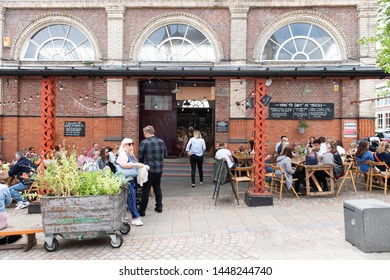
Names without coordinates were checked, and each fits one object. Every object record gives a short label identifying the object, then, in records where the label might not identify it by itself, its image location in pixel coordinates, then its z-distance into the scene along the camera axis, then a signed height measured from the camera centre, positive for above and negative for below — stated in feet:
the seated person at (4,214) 15.05 -3.90
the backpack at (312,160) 24.98 -1.71
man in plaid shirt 19.54 -1.20
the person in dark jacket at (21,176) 23.45 -2.98
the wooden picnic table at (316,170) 24.26 -2.77
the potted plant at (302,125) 40.01 +2.07
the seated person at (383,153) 26.50 -1.21
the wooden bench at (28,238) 14.33 -5.19
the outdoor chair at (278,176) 24.34 -3.13
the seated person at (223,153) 27.75 -1.28
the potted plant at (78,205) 14.19 -3.24
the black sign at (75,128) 41.34 +1.58
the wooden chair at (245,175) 24.32 -3.33
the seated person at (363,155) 27.30 -1.40
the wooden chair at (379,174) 25.58 -3.02
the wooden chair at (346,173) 25.30 -2.94
